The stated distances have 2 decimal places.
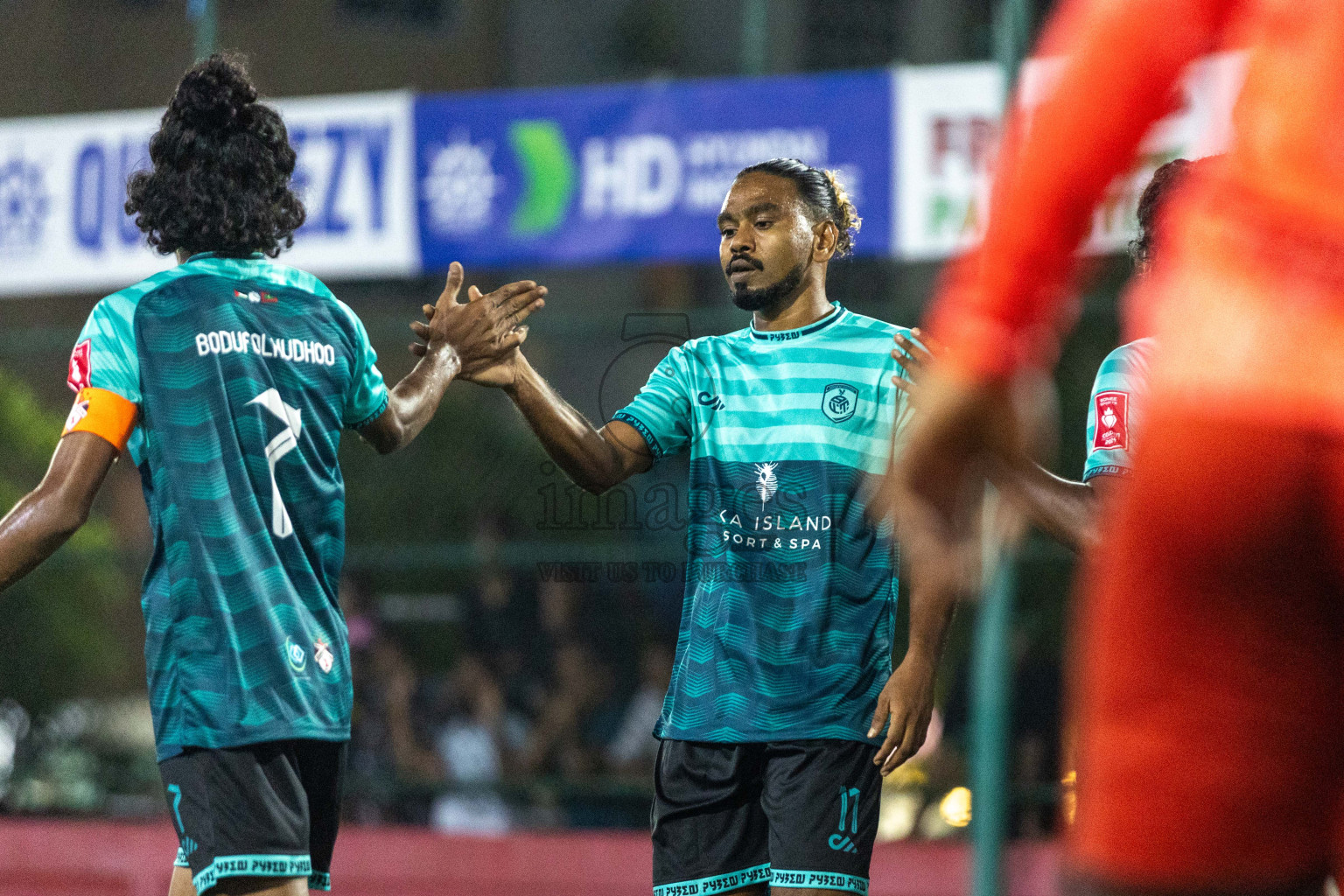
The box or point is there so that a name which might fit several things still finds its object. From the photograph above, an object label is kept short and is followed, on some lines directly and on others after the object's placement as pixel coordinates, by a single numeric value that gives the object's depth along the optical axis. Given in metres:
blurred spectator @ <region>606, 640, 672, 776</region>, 14.74
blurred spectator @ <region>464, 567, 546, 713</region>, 15.40
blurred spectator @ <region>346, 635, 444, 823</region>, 14.86
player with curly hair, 6.38
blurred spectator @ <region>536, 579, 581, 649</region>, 15.52
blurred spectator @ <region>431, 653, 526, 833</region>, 14.86
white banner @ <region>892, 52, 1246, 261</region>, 13.81
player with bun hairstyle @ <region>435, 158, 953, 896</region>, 7.05
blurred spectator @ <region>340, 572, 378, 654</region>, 16.00
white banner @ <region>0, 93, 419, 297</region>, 15.09
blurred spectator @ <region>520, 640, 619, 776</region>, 14.92
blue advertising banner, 14.10
